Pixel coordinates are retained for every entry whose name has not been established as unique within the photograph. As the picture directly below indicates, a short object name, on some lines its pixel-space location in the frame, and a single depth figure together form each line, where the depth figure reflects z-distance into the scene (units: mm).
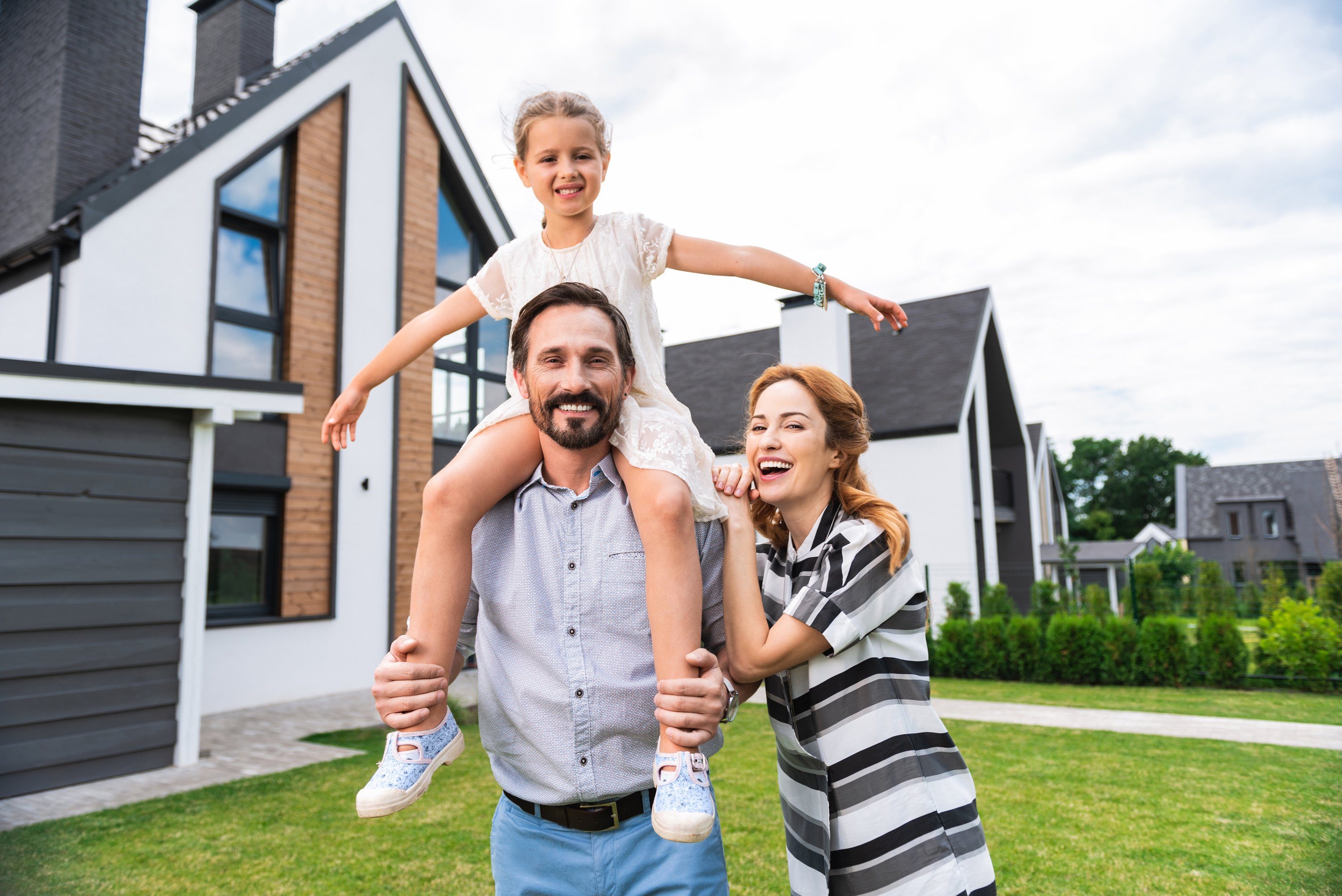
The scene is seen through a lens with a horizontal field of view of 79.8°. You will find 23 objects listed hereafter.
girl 1785
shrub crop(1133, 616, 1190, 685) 10672
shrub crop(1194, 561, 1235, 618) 12547
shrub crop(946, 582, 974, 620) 13336
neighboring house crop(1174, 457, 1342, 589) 35281
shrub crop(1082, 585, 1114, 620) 12008
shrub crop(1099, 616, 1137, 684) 10938
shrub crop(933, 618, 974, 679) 12062
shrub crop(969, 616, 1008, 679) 11812
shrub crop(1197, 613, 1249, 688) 10461
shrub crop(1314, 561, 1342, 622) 10500
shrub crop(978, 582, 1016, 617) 13031
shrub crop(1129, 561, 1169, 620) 12383
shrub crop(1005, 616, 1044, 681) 11547
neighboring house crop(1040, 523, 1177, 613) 22469
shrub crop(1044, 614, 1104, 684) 11086
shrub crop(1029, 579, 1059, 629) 12930
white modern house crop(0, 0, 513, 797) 5879
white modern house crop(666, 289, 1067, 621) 14734
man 1764
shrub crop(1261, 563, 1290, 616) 12430
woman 1881
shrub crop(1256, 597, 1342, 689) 10039
